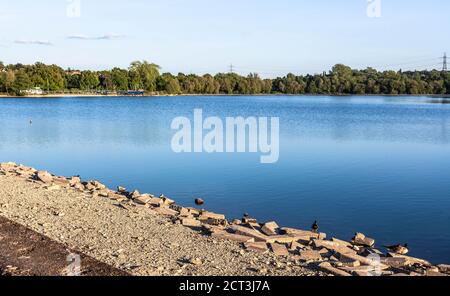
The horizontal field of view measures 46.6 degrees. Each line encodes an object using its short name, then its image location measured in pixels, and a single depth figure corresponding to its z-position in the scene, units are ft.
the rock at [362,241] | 38.29
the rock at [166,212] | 41.79
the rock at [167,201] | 48.22
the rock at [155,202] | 46.44
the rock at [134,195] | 49.19
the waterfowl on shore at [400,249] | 36.83
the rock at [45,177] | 54.60
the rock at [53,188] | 48.65
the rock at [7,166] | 64.33
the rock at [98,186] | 54.05
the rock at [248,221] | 41.56
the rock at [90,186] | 53.16
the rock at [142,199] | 46.74
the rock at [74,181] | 54.44
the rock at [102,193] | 48.55
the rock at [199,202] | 51.58
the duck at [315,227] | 42.72
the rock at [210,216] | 41.61
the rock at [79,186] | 51.97
